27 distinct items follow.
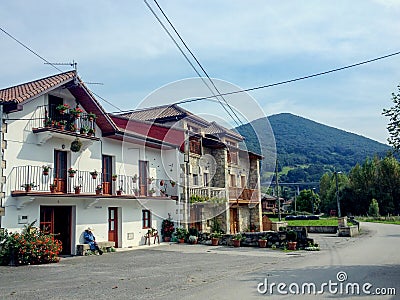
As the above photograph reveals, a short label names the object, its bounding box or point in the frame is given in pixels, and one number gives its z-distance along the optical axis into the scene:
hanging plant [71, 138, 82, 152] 18.94
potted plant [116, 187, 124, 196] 21.42
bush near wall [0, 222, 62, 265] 15.16
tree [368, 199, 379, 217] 61.50
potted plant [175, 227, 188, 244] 24.75
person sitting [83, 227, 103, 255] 19.09
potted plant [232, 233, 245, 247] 23.00
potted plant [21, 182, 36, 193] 16.55
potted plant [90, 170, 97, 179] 19.89
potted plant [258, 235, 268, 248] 22.14
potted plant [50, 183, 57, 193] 17.52
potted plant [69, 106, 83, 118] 18.87
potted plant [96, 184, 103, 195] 19.67
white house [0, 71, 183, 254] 16.73
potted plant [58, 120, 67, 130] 18.31
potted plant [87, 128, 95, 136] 19.72
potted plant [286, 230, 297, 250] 20.84
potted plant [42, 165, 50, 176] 17.50
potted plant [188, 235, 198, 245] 24.39
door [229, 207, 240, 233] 32.28
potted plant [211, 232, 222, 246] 23.77
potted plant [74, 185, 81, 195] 18.47
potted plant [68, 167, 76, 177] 18.64
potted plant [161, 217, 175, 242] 24.94
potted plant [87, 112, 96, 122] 19.55
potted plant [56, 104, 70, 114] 18.22
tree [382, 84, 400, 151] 13.90
